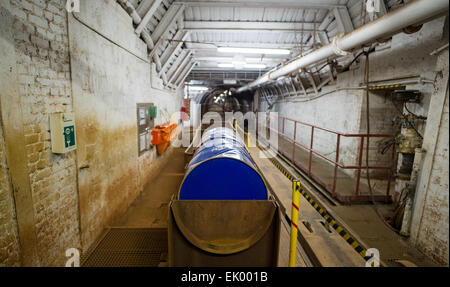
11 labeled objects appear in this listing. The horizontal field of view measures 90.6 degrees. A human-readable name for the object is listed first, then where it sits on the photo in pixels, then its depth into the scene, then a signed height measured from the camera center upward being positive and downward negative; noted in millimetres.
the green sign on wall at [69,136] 2728 -275
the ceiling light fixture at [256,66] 11966 +2802
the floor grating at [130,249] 3225 -2090
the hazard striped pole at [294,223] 2537 -1202
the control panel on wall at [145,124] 5627 -222
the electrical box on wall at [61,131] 2596 -211
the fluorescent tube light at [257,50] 7438 +2265
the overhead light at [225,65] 11801 +2795
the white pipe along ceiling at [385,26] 2383 +1301
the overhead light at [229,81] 15891 +2558
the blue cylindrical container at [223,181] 2521 -730
